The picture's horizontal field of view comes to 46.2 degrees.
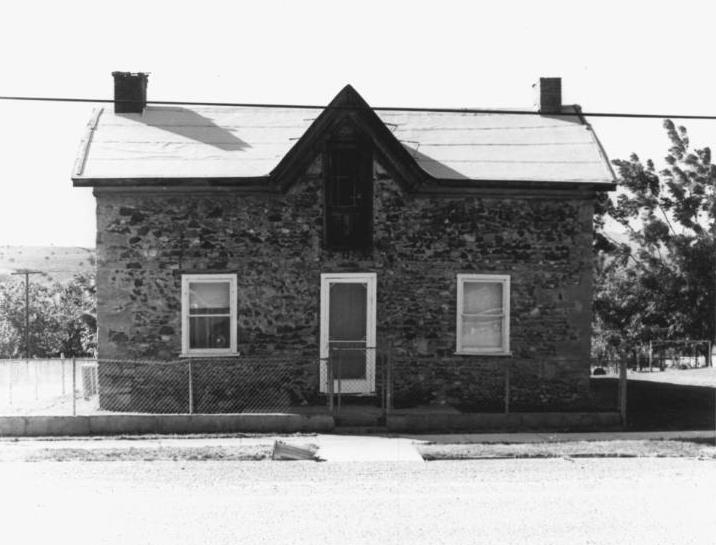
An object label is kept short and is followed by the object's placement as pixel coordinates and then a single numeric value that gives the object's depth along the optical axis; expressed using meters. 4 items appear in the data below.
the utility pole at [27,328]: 46.80
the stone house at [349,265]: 15.97
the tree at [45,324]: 49.72
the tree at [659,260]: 41.91
